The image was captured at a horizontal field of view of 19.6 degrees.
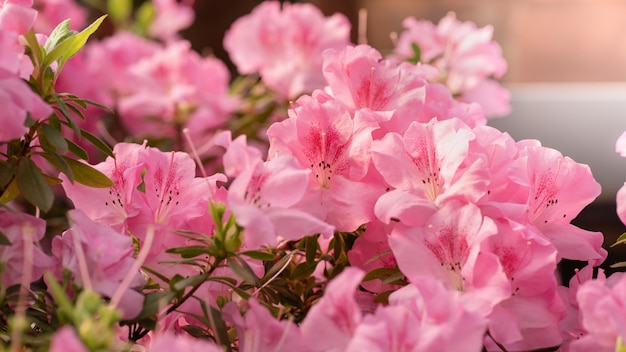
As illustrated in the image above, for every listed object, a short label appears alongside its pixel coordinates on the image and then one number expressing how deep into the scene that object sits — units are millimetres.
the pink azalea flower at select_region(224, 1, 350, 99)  1441
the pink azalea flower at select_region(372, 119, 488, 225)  848
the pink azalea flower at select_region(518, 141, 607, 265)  883
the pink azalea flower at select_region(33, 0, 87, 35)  1643
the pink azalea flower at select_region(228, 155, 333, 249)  817
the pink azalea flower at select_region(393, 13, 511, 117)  1259
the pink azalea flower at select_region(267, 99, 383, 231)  876
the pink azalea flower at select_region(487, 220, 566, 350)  843
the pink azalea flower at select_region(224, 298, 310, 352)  807
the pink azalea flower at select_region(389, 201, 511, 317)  832
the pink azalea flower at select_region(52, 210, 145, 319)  826
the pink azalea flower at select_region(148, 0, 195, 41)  2033
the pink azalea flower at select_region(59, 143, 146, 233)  890
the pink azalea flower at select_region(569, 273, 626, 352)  799
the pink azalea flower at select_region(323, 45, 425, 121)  910
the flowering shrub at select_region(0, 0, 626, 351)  807
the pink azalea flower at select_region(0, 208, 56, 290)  838
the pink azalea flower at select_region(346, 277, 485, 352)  769
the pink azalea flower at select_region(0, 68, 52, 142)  801
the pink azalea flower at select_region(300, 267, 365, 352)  788
